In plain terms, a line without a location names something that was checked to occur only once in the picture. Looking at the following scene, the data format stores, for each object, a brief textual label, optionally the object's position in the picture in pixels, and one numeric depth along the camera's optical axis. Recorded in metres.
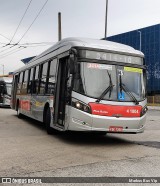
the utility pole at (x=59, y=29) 28.89
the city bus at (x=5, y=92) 31.58
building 51.81
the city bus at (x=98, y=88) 9.96
